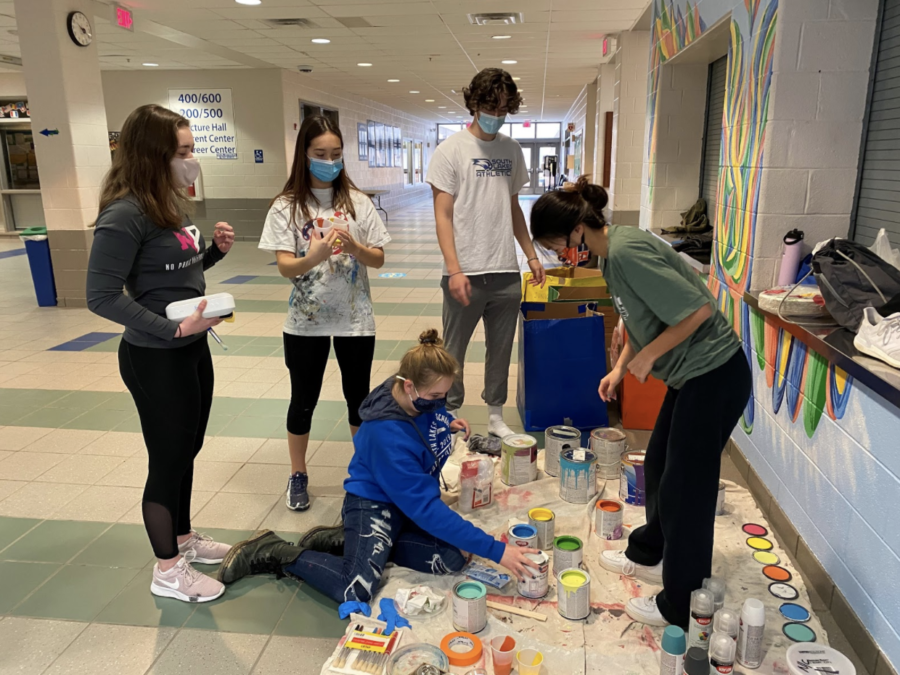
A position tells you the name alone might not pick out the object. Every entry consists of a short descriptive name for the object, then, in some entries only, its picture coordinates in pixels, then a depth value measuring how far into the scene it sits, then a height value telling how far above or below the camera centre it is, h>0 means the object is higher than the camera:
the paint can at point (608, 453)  2.98 -1.24
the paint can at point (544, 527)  2.41 -1.26
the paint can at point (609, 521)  2.46 -1.26
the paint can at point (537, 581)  2.08 -1.24
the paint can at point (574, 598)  2.00 -1.25
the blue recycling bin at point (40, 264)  6.30 -0.88
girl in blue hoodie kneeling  2.04 -1.05
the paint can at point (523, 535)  2.23 -1.20
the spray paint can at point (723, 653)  1.69 -1.19
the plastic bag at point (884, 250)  2.34 -0.29
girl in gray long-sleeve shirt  1.84 -0.36
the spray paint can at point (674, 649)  1.68 -1.17
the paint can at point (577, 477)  2.72 -1.22
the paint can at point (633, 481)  2.69 -1.23
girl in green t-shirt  1.77 -0.50
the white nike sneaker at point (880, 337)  1.86 -0.48
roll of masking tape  1.82 -1.28
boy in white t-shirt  2.94 -0.20
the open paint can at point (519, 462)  2.89 -1.23
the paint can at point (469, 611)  1.94 -1.24
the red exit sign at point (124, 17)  6.45 +1.42
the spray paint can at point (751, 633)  1.78 -1.21
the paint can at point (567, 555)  2.18 -1.22
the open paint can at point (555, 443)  2.99 -1.20
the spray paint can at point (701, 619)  1.80 -1.18
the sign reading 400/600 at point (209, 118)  10.99 +0.79
